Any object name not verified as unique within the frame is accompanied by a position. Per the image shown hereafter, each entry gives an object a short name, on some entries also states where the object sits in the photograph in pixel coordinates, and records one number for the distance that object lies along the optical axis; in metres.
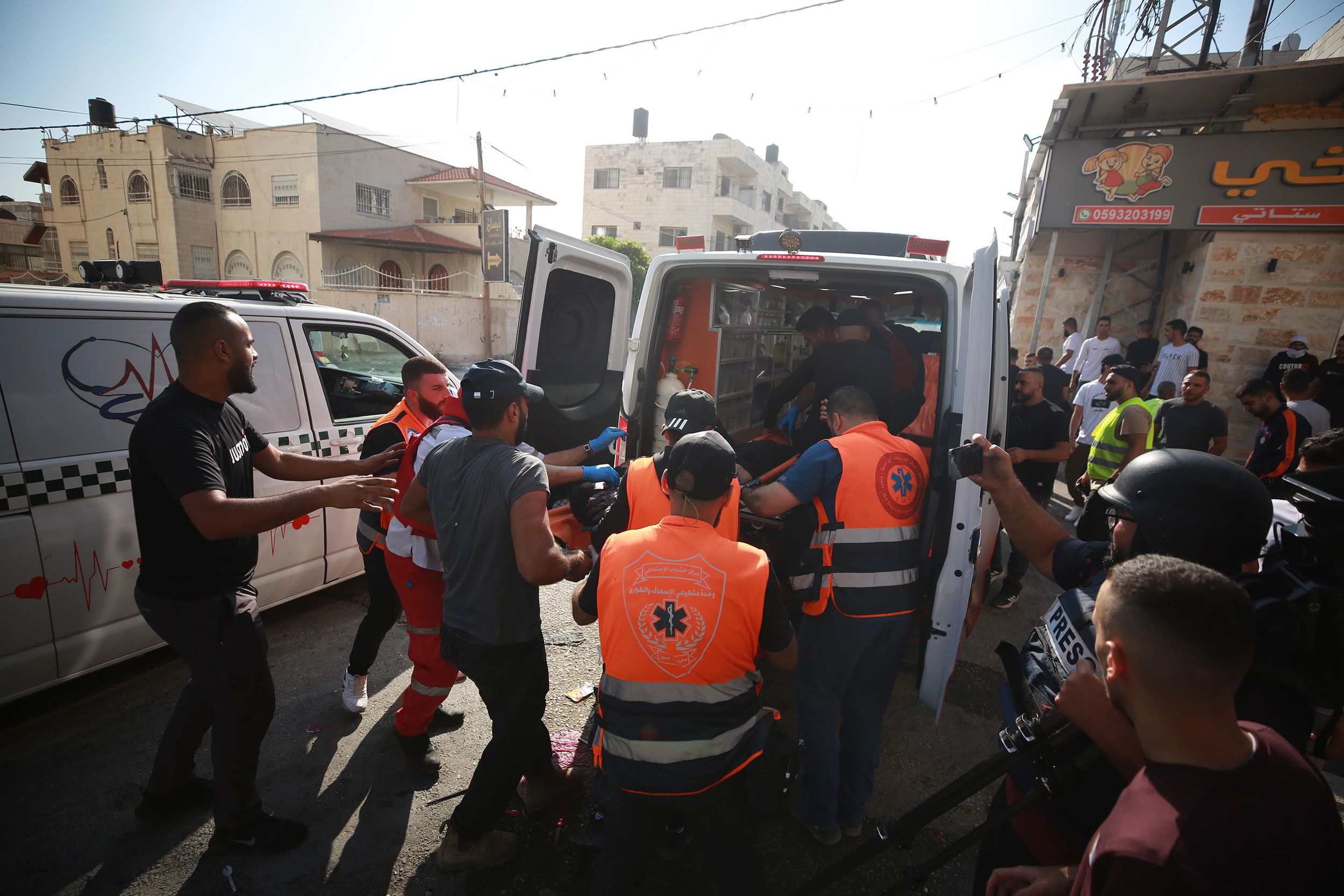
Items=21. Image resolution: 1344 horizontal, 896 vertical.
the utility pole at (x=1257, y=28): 8.68
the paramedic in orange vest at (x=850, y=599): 2.21
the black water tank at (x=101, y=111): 24.50
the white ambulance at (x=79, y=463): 2.42
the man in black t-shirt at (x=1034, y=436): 4.11
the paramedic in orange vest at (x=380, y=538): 2.75
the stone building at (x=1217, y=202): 8.22
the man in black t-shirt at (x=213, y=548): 1.85
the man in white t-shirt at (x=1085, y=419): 6.18
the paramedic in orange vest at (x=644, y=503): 2.14
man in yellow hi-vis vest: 4.52
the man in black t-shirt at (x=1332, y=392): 6.07
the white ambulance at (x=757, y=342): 2.33
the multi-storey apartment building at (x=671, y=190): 30.50
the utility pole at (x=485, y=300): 18.07
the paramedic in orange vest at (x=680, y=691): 1.50
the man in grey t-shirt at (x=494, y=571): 1.92
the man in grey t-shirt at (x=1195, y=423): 4.60
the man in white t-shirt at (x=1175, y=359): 8.02
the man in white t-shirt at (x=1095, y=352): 9.30
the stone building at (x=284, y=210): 22.11
